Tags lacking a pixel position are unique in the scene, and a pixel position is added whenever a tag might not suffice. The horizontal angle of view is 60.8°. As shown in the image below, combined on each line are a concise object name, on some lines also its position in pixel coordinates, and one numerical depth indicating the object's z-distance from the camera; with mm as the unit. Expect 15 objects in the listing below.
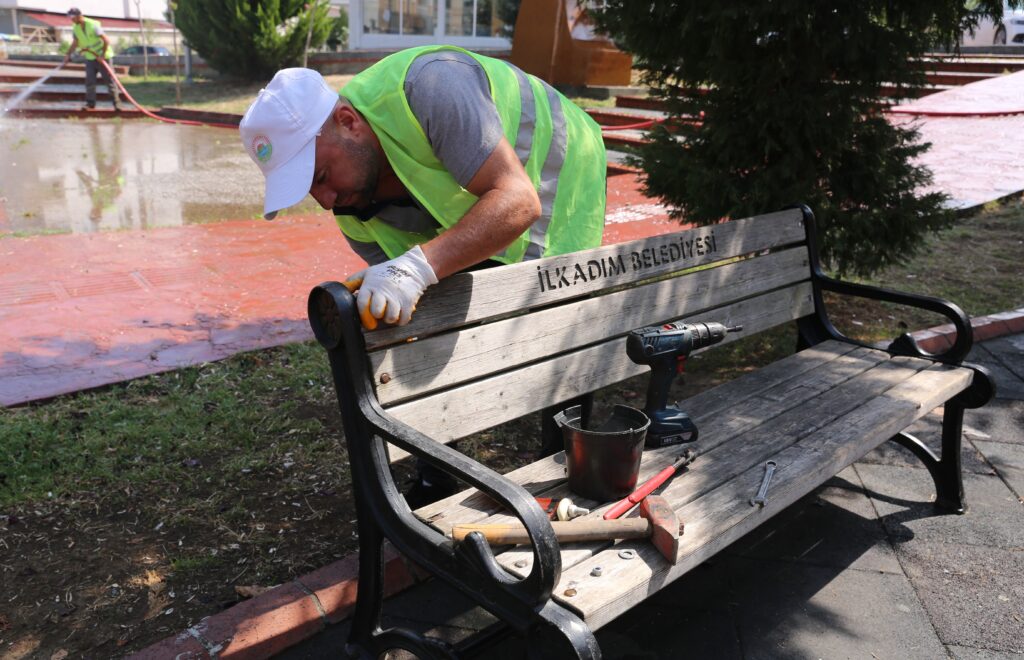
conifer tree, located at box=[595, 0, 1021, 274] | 4574
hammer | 1979
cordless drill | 2570
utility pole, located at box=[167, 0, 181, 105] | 18742
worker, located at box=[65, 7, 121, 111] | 17781
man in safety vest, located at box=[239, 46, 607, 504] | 2168
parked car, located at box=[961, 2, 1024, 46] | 22688
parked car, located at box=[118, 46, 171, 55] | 32438
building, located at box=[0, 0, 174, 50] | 43156
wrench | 2295
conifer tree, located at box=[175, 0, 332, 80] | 19031
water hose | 16691
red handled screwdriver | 2209
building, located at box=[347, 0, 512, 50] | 22516
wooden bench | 1907
